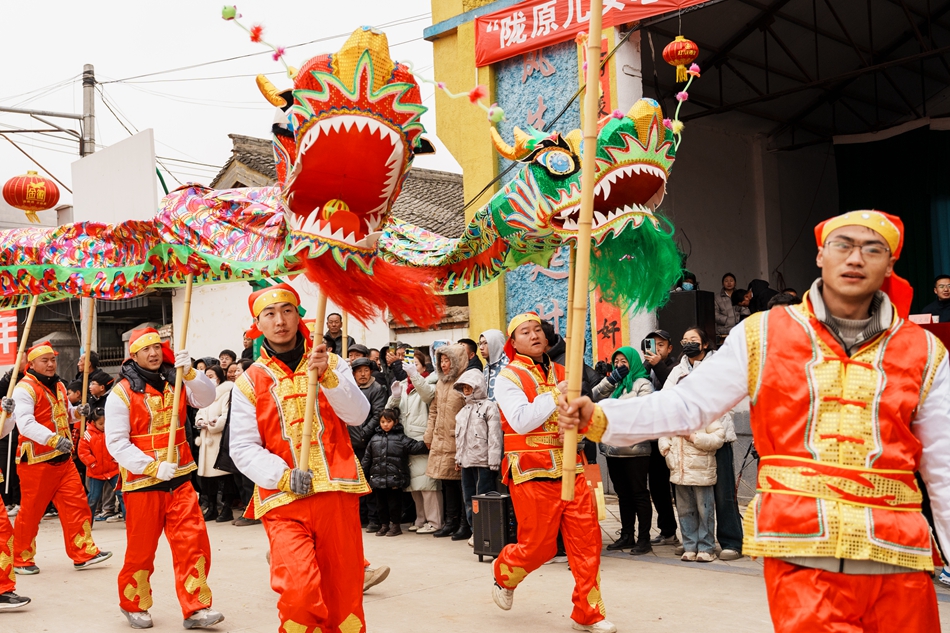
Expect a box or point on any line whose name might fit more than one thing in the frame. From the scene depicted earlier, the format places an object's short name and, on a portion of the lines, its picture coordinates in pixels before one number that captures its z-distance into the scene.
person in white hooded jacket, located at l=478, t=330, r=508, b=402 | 6.64
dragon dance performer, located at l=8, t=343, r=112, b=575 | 6.98
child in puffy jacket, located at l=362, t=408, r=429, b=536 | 8.16
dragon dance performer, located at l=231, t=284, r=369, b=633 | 3.88
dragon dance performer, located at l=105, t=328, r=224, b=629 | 5.30
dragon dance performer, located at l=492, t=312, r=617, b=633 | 4.86
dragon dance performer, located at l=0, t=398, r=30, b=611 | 5.99
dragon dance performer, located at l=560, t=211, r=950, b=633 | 2.53
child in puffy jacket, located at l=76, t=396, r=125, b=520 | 9.40
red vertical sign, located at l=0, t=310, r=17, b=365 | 15.89
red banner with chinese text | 9.51
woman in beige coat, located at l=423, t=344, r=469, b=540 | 7.85
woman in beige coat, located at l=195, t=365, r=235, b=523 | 9.45
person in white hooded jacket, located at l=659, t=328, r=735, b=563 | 6.39
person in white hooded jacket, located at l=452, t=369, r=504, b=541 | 7.30
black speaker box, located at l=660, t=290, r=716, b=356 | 8.56
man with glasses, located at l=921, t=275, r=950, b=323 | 9.71
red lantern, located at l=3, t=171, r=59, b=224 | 7.68
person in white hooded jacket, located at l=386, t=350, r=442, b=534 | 8.16
